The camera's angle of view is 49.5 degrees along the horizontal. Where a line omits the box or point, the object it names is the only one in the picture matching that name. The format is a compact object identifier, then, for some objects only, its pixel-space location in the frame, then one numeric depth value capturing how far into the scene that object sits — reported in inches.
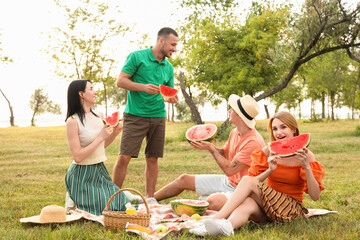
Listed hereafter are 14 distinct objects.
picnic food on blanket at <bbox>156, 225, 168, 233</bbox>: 157.9
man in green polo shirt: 226.4
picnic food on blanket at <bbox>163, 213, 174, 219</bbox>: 187.6
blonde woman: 154.6
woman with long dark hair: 192.1
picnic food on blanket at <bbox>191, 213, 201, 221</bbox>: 177.9
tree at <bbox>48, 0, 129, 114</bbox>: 1053.2
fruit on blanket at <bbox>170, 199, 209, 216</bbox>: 183.2
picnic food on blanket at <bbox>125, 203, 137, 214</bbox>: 167.5
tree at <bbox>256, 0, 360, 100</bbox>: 579.8
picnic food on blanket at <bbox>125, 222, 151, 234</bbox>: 152.3
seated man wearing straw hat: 182.1
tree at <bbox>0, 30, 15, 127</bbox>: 791.7
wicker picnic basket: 156.7
